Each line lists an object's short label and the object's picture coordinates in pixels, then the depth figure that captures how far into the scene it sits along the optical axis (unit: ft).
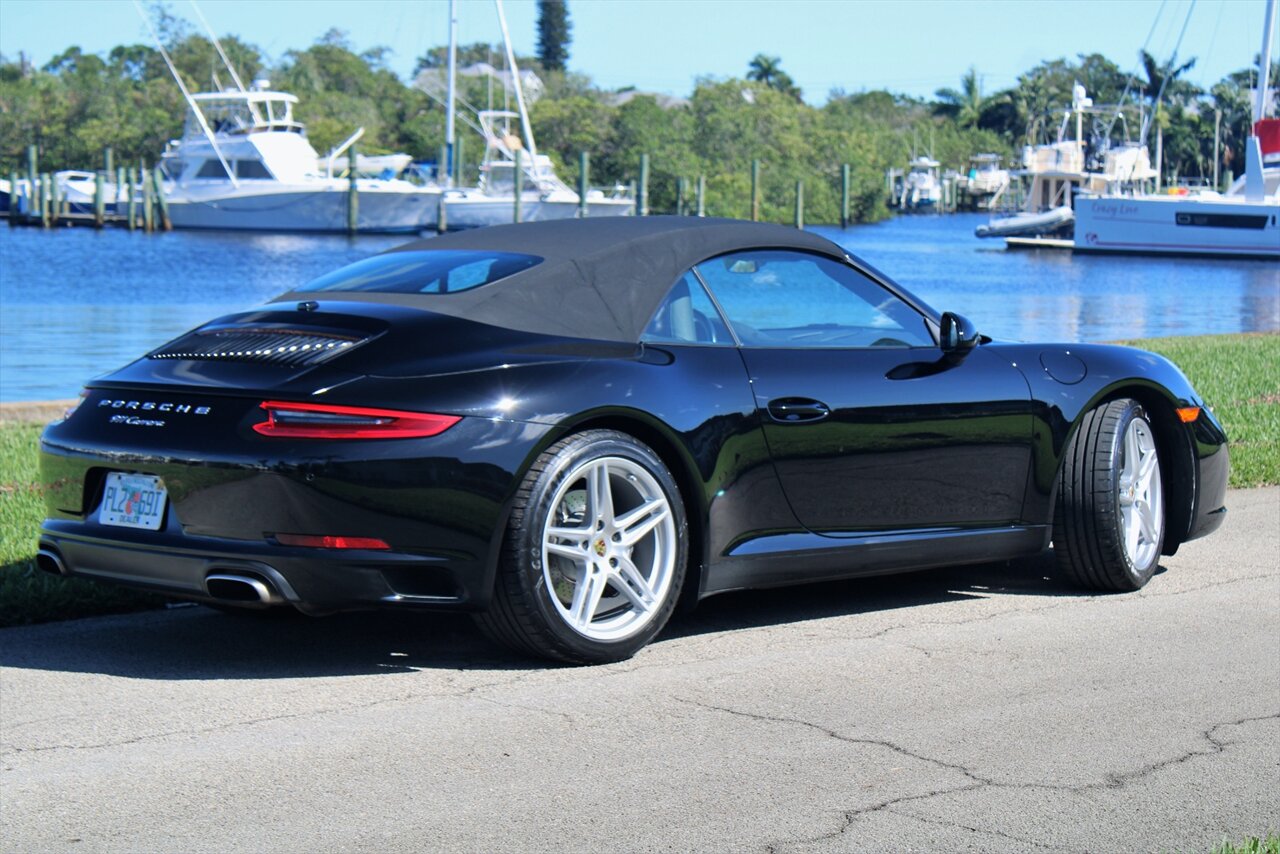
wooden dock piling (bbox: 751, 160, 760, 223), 292.81
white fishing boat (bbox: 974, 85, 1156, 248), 281.74
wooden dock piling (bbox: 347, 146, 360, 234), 238.48
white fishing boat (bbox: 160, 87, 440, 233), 244.22
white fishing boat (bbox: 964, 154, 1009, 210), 514.68
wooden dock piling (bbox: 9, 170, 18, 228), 266.77
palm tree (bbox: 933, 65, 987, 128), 569.64
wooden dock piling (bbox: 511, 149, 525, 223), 229.17
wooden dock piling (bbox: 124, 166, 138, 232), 242.17
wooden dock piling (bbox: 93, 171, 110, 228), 248.52
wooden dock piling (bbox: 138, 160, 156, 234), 239.71
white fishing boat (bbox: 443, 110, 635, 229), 243.40
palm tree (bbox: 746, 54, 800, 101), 581.12
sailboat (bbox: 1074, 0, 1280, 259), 212.64
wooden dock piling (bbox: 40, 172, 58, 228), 258.16
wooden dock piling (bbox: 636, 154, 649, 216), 232.53
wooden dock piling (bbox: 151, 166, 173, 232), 243.40
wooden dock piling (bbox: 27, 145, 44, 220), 262.88
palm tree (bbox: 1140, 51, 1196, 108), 387.47
